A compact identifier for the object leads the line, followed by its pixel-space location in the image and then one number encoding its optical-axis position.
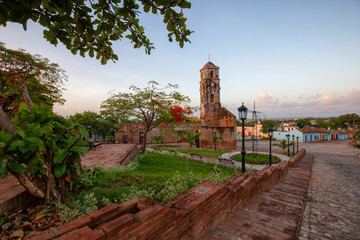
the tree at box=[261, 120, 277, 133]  58.20
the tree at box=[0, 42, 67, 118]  7.93
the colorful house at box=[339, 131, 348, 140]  54.05
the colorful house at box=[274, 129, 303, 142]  44.90
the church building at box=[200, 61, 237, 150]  23.20
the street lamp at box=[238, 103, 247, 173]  6.70
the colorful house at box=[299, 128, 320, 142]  44.97
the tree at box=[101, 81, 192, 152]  10.99
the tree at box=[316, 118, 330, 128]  78.44
